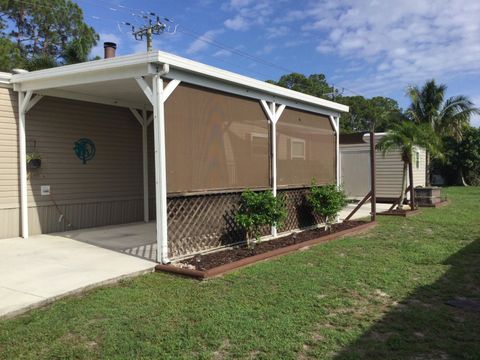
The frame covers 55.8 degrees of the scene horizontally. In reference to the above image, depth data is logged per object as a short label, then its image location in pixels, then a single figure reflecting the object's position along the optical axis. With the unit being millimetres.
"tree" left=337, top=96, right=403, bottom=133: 46631
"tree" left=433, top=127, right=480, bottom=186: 28047
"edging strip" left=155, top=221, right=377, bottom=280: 5402
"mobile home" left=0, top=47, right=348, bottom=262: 6086
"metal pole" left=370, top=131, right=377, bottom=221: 10023
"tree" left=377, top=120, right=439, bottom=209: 12062
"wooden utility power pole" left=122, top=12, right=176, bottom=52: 23030
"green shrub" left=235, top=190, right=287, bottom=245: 6938
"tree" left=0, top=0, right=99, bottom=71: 25500
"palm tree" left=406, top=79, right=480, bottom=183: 22484
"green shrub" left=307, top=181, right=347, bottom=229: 8758
